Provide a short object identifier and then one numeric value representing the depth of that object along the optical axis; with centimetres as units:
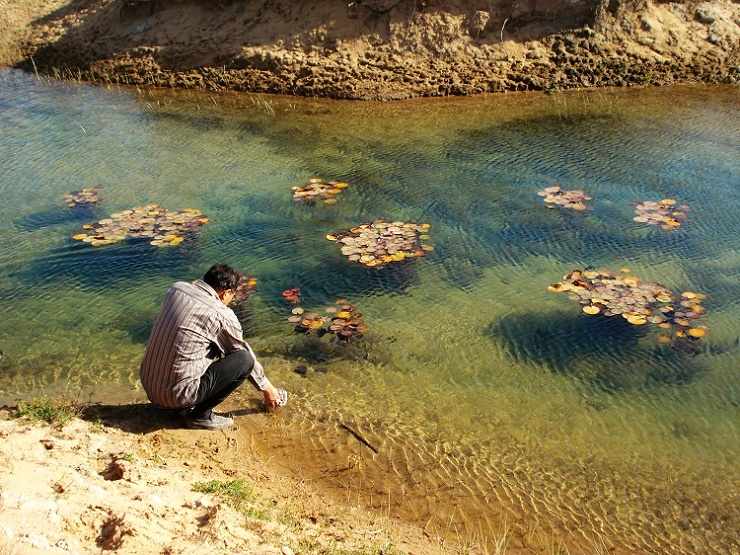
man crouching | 486
